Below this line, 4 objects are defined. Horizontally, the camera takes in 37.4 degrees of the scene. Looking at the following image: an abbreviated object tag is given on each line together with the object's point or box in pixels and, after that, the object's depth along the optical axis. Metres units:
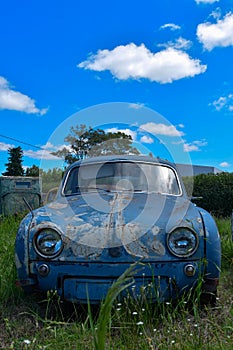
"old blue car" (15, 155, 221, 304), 2.44
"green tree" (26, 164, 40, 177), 33.87
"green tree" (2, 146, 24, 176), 41.44
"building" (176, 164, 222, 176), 29.63
